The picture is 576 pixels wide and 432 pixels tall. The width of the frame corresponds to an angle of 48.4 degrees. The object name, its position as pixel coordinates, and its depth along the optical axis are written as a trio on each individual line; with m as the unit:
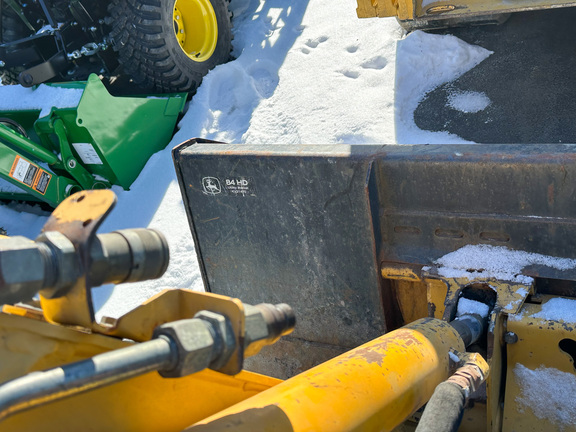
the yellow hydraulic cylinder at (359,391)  1.09
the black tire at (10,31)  5.61
